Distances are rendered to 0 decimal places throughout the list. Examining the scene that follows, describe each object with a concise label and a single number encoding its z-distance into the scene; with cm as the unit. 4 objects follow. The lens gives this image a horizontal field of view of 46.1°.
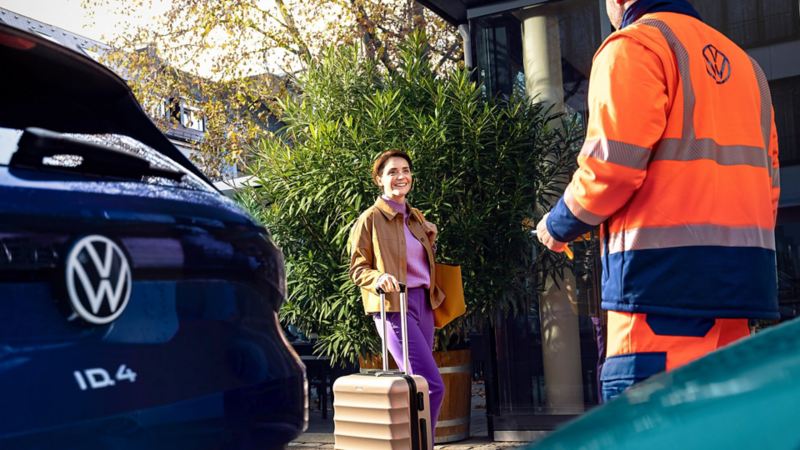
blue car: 148
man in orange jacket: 265
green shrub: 746
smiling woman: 552
